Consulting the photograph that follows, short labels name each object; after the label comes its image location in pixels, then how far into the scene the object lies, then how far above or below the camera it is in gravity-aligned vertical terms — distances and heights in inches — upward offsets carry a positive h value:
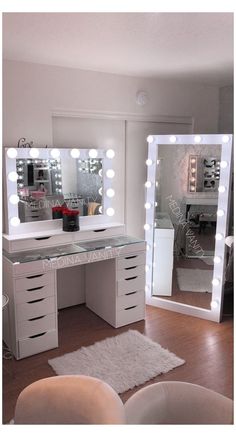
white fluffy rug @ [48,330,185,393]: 93.4 -50.1
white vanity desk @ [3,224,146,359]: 101.3 -30.6
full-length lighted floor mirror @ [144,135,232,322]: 119.2 -14.4
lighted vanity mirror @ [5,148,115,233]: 112.3 -1.5
